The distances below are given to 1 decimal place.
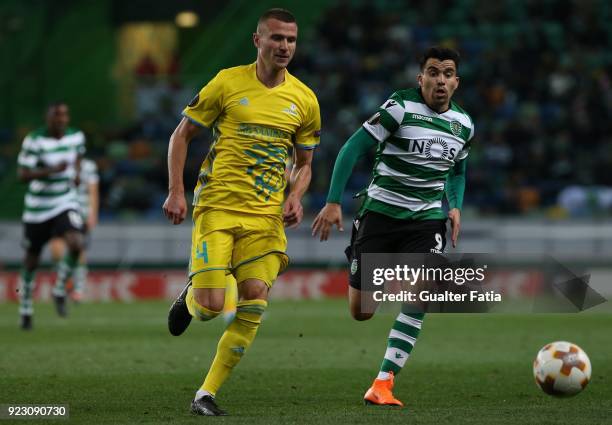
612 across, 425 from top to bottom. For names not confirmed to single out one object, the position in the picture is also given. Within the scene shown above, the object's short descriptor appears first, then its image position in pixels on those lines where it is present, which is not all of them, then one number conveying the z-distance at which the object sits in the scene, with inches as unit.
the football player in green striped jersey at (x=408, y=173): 606.9
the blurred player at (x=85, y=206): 1358.3
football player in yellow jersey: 558.6
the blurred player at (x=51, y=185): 1103.0
